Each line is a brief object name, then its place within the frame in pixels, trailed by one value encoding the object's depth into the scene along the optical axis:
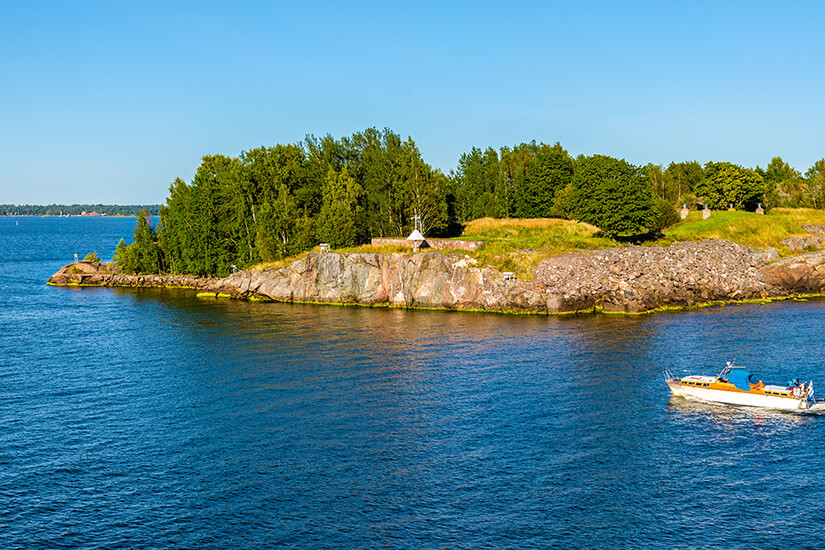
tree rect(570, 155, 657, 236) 118.50
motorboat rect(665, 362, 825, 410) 50.88
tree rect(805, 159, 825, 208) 171.12
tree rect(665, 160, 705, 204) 189.00
